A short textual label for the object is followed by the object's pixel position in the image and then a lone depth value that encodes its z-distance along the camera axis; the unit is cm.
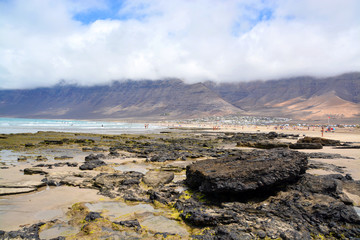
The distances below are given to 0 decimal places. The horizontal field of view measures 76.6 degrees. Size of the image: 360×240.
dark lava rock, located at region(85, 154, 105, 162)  1395
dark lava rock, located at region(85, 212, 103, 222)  549
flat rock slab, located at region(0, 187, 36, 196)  708
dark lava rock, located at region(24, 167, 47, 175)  999
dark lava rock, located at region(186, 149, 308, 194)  632
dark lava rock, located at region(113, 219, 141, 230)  520
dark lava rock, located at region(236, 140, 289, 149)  1967
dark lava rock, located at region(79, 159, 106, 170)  1115
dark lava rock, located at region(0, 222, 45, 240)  464
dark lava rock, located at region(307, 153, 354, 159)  1446
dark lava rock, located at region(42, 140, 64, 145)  2325
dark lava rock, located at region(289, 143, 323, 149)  1936
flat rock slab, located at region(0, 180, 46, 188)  755
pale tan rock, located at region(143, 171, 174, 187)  841
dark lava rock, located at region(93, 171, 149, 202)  732
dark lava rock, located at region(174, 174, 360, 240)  479
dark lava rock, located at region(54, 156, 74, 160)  1477
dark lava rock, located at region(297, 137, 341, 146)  2152
